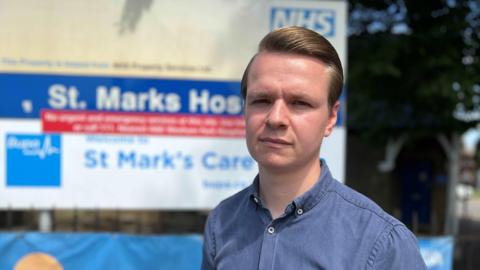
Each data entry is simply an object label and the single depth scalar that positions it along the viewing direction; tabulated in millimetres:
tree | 5625
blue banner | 3428
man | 1295
